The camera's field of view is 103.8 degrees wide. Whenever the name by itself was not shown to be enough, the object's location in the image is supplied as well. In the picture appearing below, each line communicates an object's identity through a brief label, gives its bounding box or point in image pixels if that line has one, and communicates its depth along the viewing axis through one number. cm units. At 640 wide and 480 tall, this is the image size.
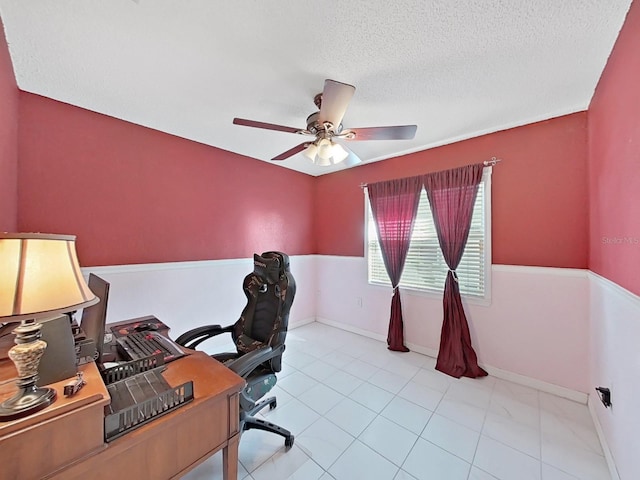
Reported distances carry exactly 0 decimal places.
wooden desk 61
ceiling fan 160
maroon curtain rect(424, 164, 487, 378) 248
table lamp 63
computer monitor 105
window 251
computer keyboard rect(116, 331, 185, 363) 127
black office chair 145
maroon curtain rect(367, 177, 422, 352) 296
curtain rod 243
